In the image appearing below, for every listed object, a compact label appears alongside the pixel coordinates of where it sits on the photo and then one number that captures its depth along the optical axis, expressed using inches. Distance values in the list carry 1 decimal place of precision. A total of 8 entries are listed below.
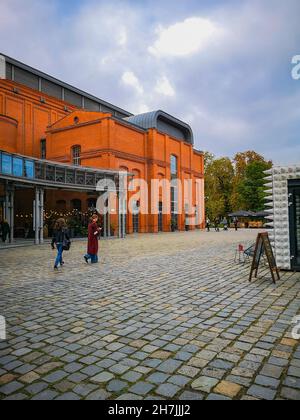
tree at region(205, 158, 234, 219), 2127.2
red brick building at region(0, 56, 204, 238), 1152.2
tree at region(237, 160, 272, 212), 2012.8
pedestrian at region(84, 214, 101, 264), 410.3
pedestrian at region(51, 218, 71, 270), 381.0
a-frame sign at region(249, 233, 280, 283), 287.0
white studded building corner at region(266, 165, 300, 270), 339.0
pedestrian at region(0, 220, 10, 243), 787.4
